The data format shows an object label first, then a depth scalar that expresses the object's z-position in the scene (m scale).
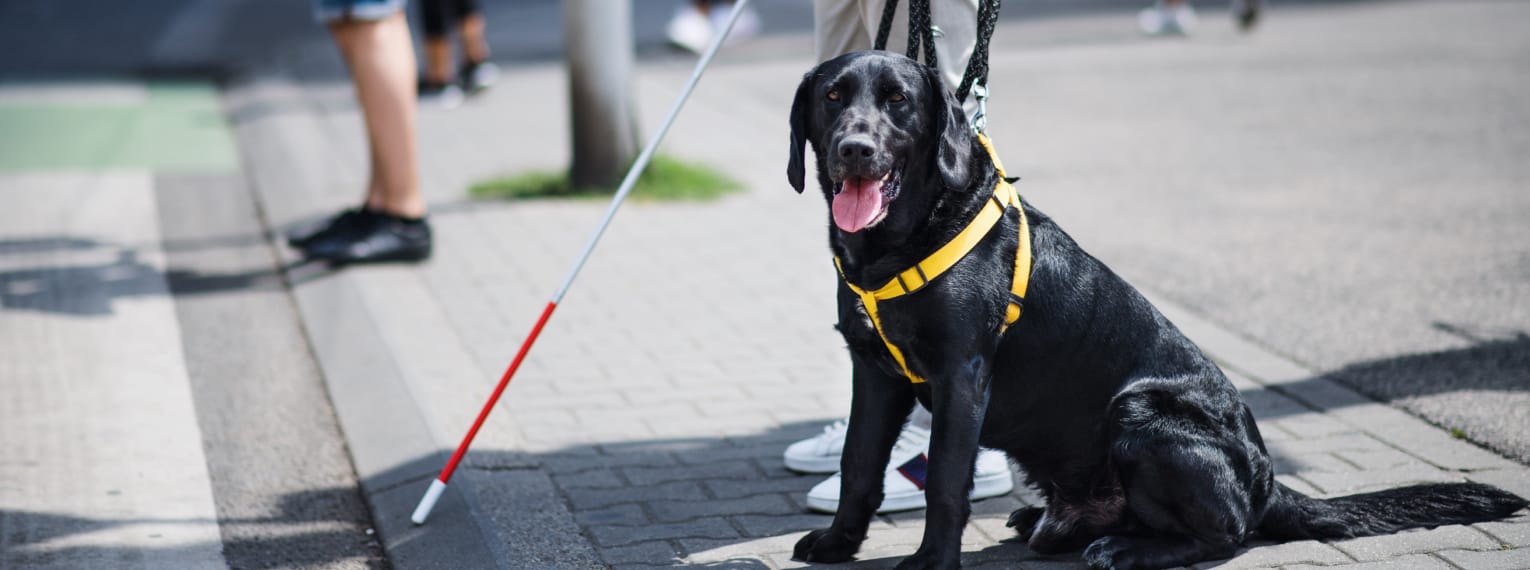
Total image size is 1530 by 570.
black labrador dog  3.11
